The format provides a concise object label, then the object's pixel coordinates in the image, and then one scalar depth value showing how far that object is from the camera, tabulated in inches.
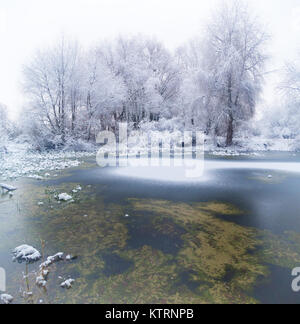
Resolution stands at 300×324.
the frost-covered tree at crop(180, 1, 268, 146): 714.2
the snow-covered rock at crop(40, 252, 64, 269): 108.5
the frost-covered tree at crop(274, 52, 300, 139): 681.6
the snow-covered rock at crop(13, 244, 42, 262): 115.9
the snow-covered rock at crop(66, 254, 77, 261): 115.1
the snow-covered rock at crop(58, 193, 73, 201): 218.8
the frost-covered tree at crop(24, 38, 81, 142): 728.3
